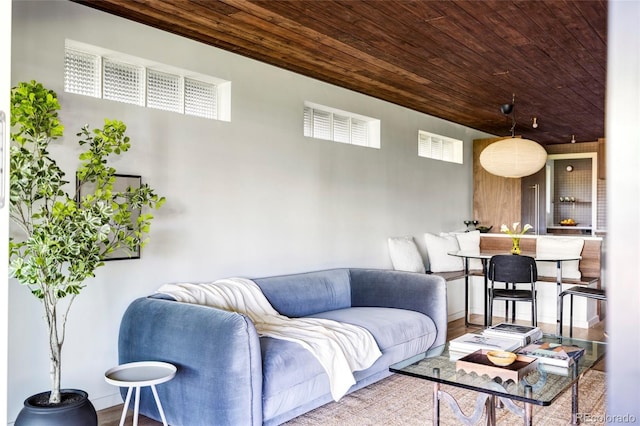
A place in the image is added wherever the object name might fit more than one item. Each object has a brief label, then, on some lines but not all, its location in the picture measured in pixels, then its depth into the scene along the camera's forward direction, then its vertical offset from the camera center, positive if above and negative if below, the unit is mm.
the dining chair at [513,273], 5125 -600
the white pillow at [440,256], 6312 -521
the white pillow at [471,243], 6789 -389
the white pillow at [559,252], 5988 -447
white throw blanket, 3125 -771
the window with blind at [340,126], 5008 +893
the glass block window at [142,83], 3262 +892
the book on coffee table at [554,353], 2771 -778
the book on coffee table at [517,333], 3152 -743
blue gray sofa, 2617 -831
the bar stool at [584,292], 4476 -696
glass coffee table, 2344 -808
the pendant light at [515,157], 5492 +597
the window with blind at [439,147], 6852 +911
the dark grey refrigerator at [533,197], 9195 +295
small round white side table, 2508 -827
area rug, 3104 -1243
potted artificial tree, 2465 -92
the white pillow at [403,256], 5762 -478
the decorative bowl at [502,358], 2605 -729
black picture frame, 3297 +148
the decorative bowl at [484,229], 7547 -228
